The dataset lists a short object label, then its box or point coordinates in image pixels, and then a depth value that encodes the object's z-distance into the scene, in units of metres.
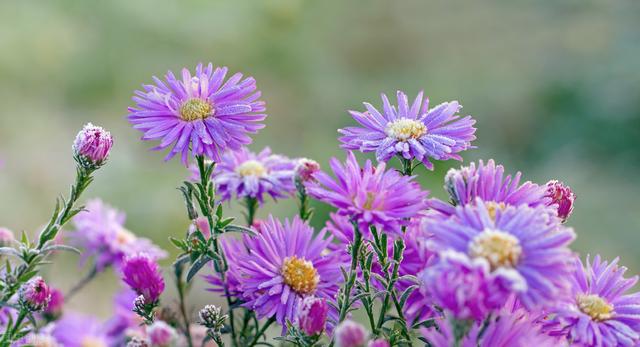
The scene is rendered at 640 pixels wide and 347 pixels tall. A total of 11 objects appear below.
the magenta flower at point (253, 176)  0.75
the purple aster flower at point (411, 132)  0.72
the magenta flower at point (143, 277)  0.72
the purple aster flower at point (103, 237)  0.81
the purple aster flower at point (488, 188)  0.69
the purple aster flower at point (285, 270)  0.71
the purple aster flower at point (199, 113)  0.71
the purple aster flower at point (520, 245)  0.66
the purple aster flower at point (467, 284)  0.65
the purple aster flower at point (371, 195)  0.69
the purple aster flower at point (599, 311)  0.69
